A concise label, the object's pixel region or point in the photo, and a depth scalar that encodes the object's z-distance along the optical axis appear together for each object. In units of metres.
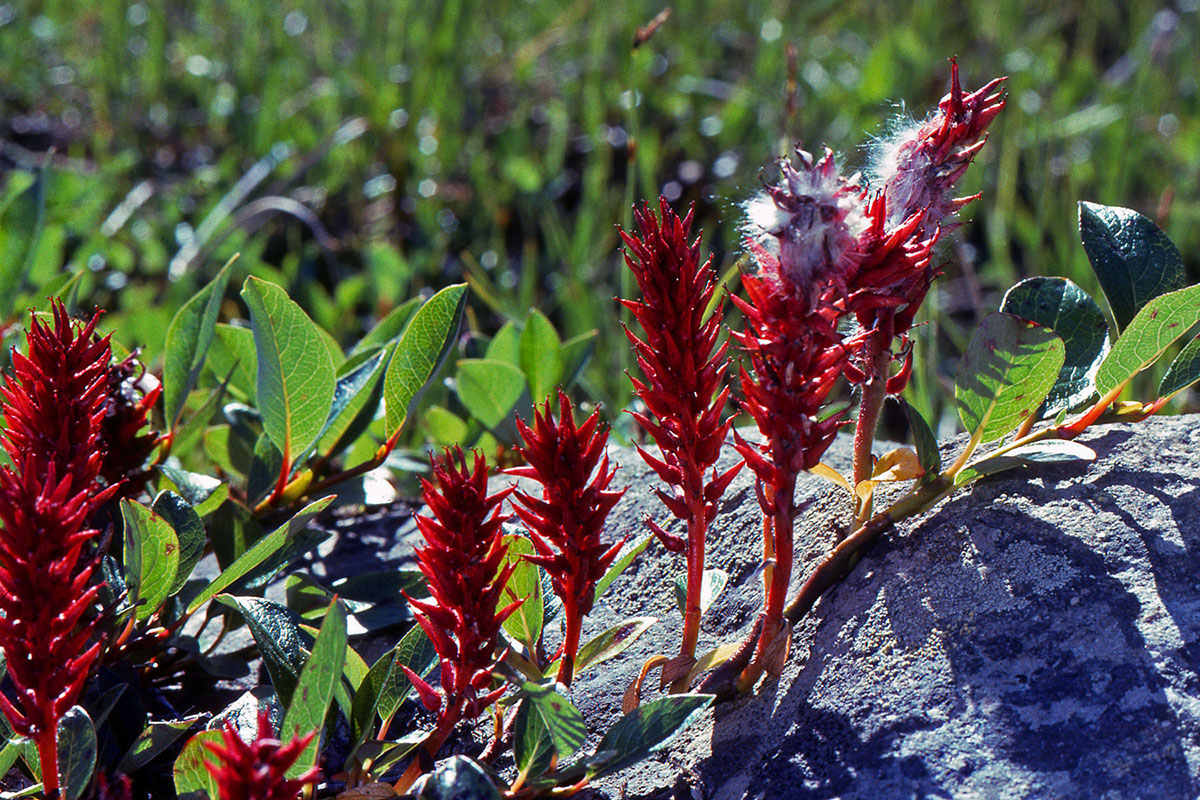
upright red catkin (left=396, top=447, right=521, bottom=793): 0.42
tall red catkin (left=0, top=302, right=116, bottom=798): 0.41
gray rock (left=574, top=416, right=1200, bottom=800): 0.42
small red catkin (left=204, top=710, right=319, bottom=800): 0.39
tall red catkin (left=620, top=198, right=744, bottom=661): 0.42
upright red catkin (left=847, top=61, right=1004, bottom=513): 0.42
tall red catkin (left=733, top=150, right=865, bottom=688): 0.41
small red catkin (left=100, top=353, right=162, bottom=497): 0.47
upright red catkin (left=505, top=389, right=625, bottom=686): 0.42
